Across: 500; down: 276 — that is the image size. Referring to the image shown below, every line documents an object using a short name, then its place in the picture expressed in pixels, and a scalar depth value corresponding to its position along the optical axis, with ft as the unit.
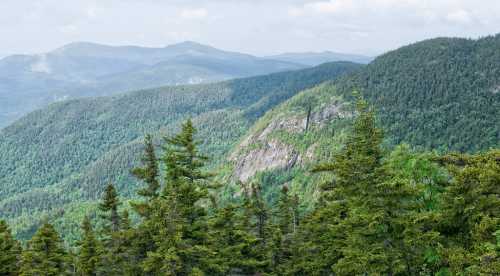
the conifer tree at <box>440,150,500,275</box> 75.12
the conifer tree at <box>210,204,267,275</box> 119.03
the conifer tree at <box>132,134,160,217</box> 112.68
